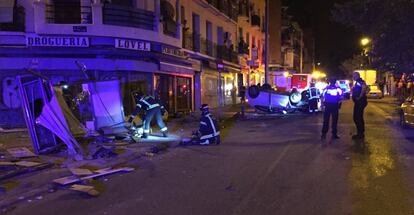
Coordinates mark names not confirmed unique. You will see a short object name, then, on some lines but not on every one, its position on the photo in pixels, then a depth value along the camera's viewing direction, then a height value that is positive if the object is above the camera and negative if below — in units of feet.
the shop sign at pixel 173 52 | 75.92 +4.65
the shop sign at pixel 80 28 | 62.49 +6.62
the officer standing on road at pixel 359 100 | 46.96 -1.91
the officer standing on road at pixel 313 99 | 88.63 -3.33
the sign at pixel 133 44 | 65.26 +4.88
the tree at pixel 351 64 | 281.66 +9.58
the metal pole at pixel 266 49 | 102.76 +6.56
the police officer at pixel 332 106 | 47.78 -2.48
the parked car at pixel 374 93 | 167.12 -4.41
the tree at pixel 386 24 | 64.75 +7.71
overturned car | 87.66 -3.43
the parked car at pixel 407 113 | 54.13 -3.78
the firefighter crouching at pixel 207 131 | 45.21 -4.56
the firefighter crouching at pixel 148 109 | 48.19 -2.70
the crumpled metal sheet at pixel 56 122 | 38.50 -3.11
